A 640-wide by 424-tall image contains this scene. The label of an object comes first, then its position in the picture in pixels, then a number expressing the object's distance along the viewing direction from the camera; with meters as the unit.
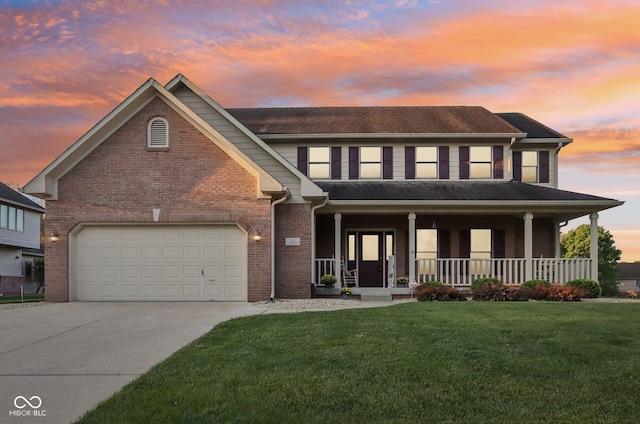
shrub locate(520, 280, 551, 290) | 16.20
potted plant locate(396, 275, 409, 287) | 18.09
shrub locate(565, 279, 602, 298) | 17.12
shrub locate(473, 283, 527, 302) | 15.41
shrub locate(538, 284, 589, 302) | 15.52
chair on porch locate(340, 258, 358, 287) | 18.86
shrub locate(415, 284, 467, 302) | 15.44
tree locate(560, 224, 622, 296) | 43.38
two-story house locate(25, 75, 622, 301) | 15.30
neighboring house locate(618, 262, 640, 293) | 70.38
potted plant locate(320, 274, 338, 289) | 17.02
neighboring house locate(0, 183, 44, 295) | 32.09
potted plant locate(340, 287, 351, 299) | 16.78
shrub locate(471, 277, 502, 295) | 16.26
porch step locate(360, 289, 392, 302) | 16.59
